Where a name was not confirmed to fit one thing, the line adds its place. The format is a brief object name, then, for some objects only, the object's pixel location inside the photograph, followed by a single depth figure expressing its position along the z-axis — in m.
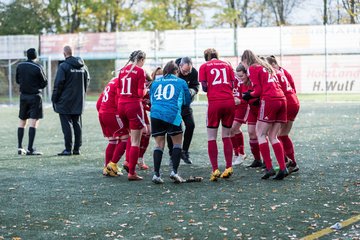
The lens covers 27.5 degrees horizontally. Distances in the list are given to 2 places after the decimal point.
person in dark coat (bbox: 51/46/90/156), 13.70
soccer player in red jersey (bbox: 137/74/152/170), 11.44
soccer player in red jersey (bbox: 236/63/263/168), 11.33
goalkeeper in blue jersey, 9.87
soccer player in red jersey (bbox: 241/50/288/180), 9.94
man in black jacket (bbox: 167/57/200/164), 11.88
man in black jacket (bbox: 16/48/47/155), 14.21
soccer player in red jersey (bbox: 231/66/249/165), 11.56
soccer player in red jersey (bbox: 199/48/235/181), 10.16
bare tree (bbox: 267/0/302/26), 56.63
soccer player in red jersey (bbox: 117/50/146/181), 10.34
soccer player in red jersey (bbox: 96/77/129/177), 11.01
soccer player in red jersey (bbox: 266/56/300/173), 10.57
